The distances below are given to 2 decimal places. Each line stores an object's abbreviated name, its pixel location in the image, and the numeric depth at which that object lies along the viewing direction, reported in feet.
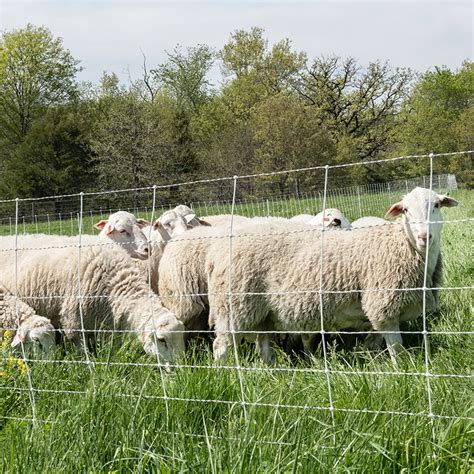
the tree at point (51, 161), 119.44
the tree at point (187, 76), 165.78
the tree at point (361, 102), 142.31
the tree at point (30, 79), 146.10
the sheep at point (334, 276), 20.25
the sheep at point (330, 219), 27.98
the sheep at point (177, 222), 29.60
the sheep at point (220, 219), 28.84
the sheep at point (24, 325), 19.63
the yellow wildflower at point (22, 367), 16.11
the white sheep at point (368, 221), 27.09
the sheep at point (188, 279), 23.17
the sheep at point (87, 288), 22.59
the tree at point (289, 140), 117.50
